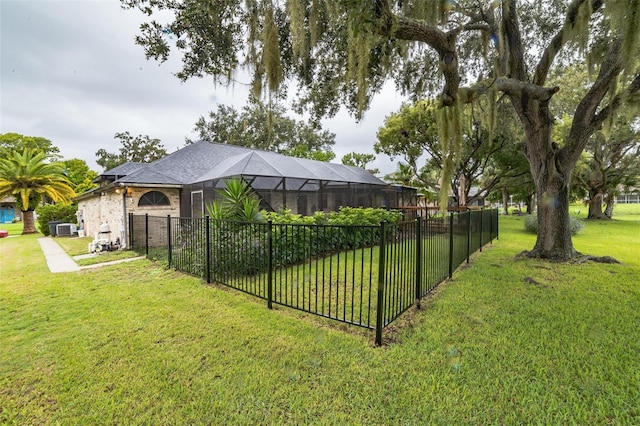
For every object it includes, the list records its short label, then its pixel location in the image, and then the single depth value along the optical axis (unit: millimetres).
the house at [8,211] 32941
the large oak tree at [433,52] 3561
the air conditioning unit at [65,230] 14230
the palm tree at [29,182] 15508
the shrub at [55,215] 15289
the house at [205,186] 9234
